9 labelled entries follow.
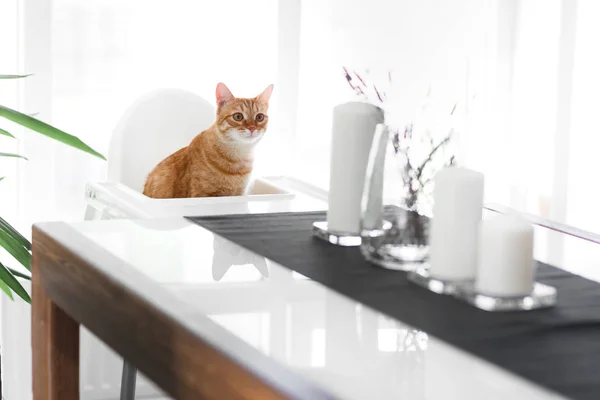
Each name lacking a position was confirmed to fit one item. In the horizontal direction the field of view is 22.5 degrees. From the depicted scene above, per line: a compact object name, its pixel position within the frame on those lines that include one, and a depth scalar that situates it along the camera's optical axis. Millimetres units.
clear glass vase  2122
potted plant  2916
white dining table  1750
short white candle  1995
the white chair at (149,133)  3386
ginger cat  3074
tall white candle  2353
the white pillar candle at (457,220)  2074
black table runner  1800
